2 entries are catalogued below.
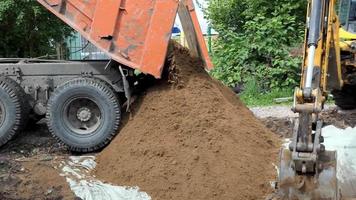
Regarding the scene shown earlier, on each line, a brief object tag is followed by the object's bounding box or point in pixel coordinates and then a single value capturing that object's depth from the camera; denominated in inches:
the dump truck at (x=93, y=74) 296.7
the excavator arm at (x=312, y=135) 191.8
